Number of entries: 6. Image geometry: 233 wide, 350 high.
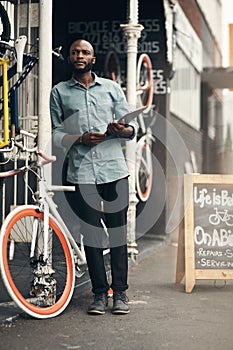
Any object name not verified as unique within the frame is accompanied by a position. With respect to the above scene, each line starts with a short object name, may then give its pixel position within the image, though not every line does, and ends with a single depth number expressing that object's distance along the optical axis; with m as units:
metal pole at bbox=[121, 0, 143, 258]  7.45
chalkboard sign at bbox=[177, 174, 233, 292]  6.12
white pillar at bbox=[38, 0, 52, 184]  5.07
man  5.02
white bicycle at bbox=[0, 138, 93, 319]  4.76
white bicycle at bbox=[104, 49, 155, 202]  9.64
